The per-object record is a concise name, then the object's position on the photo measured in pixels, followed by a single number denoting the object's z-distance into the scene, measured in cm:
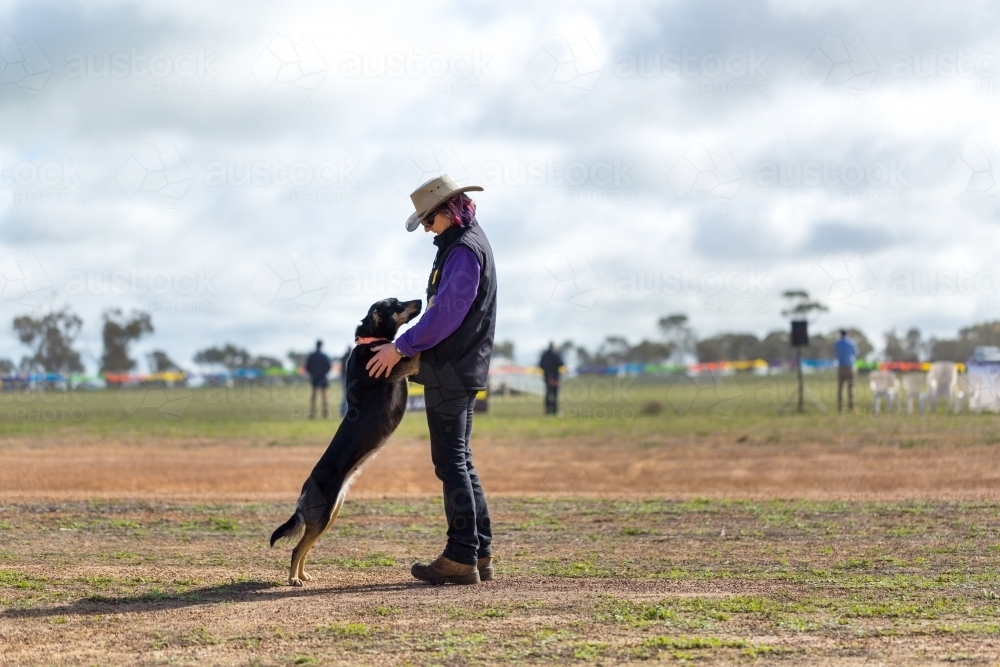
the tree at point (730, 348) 7775
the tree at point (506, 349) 8238
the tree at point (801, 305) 3550
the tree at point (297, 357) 6261
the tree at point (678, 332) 9288
